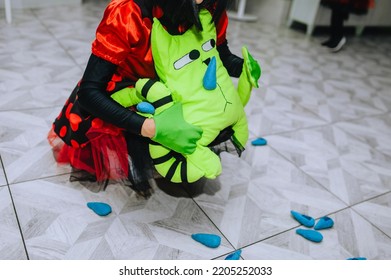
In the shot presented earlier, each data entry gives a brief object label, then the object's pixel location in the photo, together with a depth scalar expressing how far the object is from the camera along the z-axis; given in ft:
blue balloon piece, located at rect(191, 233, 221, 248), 3.12
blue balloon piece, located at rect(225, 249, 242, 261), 3.01
